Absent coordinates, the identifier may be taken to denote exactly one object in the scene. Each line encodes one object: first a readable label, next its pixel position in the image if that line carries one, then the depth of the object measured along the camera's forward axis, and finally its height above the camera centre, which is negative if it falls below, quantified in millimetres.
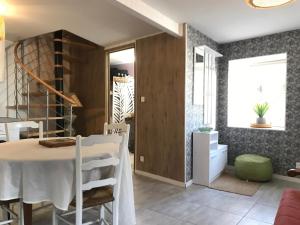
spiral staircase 4418 +635
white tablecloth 1491 -470
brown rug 3104 -1134
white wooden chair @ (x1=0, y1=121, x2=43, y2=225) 2078 -256
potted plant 3960 -50
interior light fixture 1773 +839
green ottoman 3412 -918
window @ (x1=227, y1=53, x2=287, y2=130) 3996 +367
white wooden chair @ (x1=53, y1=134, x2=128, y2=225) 1527 -547
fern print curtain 5789 +249
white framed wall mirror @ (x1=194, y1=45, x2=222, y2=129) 3559 +436
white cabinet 3318 -745
